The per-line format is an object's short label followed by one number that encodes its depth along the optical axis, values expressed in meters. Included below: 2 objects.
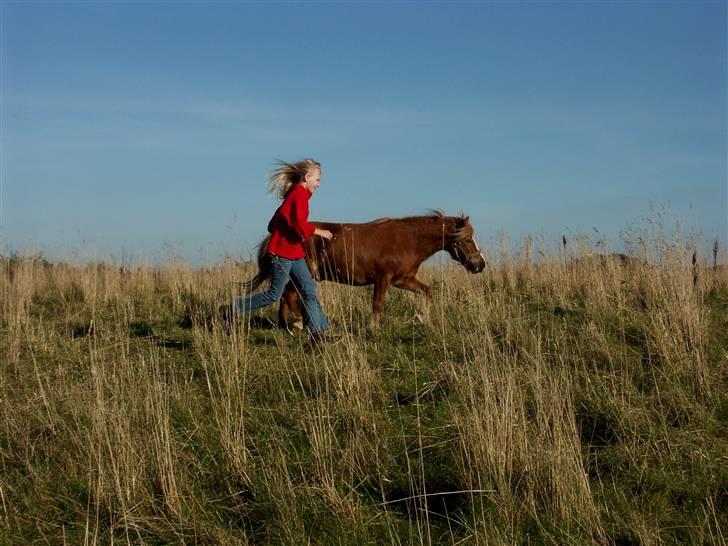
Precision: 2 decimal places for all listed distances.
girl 6.93
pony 8.92
